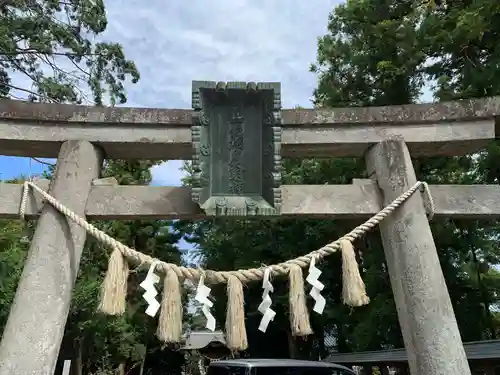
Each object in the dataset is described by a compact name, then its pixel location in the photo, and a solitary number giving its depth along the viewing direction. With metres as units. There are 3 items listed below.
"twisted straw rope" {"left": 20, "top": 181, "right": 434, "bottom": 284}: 3.80
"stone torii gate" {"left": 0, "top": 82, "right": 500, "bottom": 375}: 3.78
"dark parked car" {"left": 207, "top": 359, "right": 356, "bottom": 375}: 6.88
